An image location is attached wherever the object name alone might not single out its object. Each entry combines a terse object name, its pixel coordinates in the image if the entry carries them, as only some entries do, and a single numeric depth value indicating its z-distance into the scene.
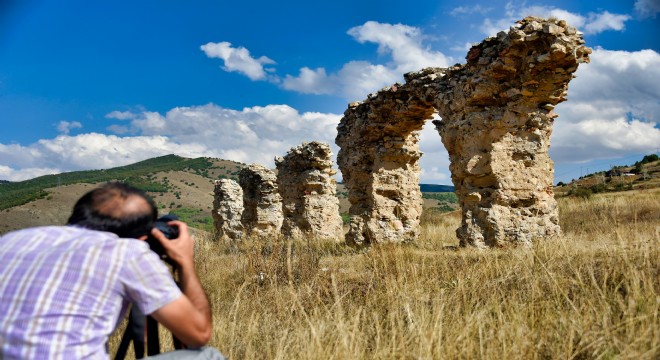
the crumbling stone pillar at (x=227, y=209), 19.67
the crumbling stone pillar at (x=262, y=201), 17.34
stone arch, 7.10
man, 1.61
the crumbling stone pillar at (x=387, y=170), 10.62
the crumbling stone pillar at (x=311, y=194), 14.59
